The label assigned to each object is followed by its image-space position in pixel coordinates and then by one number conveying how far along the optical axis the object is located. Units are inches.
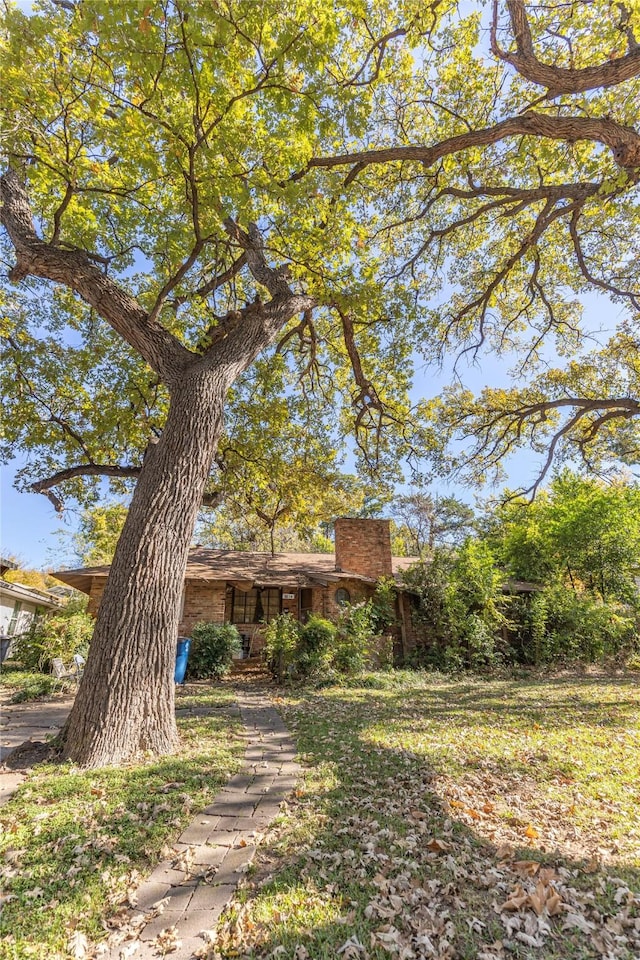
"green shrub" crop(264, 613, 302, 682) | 413.7
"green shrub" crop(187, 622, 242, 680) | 439.2
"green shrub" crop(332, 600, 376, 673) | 442.9
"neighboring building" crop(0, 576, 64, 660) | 626.1
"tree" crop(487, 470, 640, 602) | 566.6
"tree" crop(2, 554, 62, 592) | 965.5
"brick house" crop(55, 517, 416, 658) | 528.4
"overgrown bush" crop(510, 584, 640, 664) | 521.7
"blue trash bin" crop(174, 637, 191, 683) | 413.7
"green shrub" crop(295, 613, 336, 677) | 418.0
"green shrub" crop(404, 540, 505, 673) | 503.2
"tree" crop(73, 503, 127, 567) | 871.1
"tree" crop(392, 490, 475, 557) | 1133.7
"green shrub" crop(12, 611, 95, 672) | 391.9
